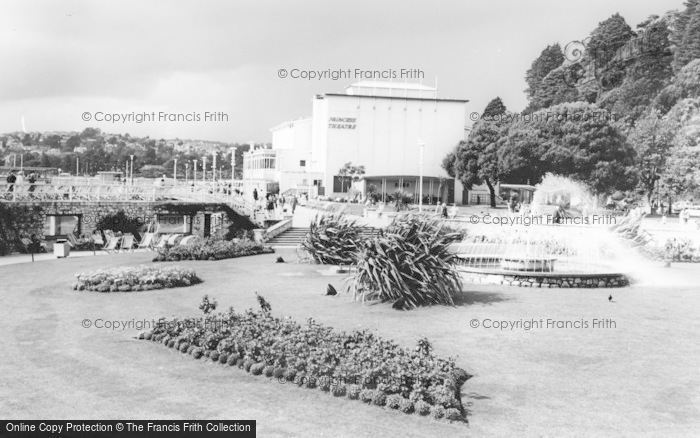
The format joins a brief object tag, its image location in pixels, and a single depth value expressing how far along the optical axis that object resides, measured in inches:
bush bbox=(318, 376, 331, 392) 418.3
